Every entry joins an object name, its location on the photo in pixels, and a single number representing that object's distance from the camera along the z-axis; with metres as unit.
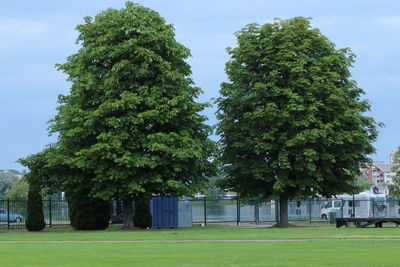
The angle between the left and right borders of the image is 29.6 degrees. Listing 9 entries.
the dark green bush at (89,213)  53.06
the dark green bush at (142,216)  54.25
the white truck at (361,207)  67.55
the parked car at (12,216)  65.59
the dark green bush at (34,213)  52.72
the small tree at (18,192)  130.25
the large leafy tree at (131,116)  48.28
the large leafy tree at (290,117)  52.88
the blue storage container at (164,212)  54.25
